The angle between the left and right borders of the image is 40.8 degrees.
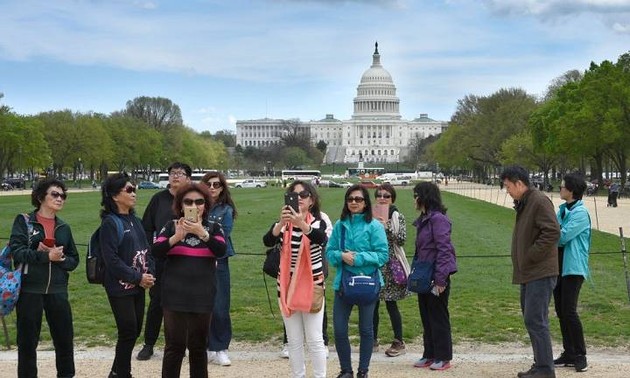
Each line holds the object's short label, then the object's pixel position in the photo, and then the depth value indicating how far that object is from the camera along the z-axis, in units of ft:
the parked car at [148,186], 281.95
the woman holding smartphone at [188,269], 21.42
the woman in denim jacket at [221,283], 28.43
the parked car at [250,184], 300.40
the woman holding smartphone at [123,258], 23.31
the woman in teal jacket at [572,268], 27.81
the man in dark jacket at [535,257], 25.26
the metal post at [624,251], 37.34
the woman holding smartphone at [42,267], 23.77
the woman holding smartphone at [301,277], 23.58
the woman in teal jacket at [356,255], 24.69
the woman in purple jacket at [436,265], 27.17
